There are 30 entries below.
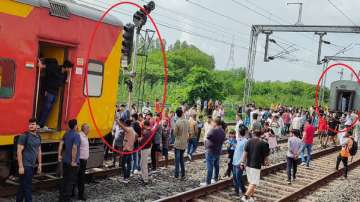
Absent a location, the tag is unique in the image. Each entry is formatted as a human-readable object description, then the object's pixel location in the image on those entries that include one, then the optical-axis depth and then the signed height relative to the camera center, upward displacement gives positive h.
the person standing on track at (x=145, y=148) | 12.05 -1.38
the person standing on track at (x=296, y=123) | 22.05 -0.69
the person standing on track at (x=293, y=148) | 13.73 -1.23
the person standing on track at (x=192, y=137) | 16.08 -1.29
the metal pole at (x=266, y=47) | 29.58 +4.02
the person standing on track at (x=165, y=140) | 14.90 -1.38
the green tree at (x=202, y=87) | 37.44 +1.35
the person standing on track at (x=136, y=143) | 12.69 -1.31
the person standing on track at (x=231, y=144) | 13.20 -1.19
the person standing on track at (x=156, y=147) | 13.48 -1.47
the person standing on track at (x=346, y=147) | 15.52 -1.21
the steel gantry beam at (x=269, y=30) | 28.35 +5.24
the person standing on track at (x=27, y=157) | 8.38 -1.29
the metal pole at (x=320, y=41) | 29.08 +4.82
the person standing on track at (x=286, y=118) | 28.58 -0.63
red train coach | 9.09 +0.64
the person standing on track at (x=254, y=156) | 10.73 -1.24
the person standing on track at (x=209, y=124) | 14.89 -0.72
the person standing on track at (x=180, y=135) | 12.92 -1.01
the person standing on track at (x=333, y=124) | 23.95 -0.68
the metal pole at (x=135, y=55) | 14.77 +1.44
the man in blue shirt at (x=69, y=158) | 9.41 -1.41
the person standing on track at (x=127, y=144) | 11.91 -1.29
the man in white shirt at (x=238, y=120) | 15.25 -0.52
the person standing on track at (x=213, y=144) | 12.35 -1.14
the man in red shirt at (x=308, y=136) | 17.45 -1.04
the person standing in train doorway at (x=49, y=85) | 10.44 +0.16
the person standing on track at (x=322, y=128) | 25.03 -0.98
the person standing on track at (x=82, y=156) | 9.97 -1.42
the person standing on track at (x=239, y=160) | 11.34 -1.45
